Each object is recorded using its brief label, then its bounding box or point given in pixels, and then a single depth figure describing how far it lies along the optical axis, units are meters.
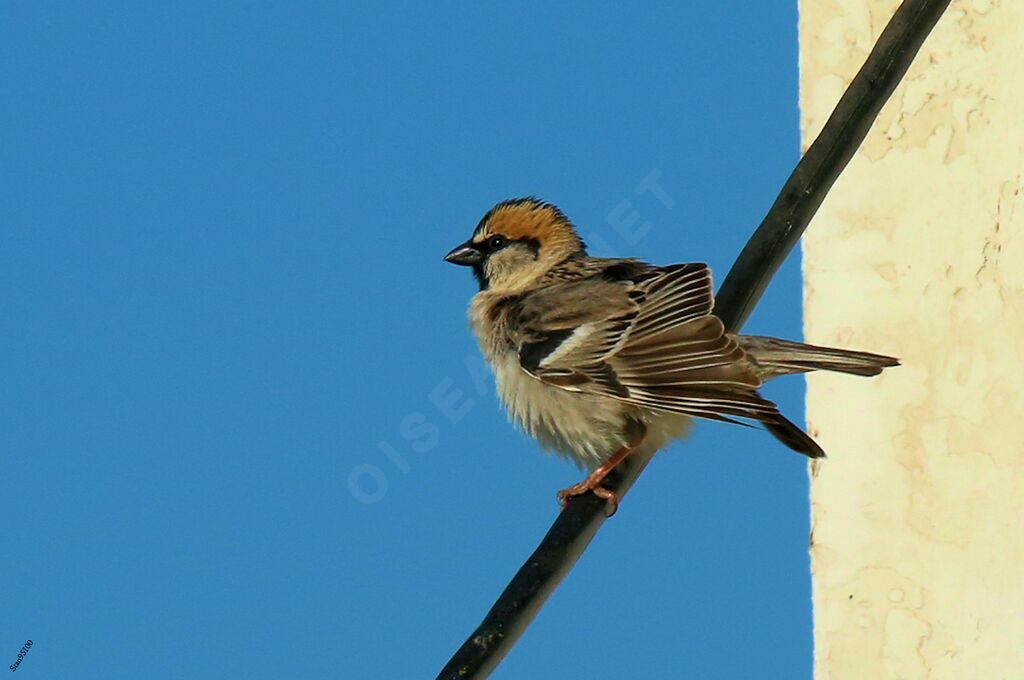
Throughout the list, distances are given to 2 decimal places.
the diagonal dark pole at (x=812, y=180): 6.87
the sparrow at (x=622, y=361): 7.75
